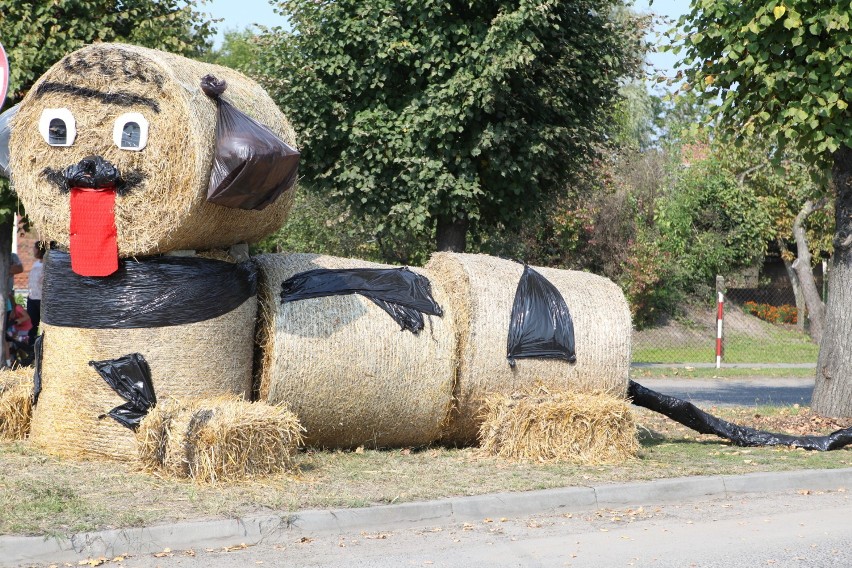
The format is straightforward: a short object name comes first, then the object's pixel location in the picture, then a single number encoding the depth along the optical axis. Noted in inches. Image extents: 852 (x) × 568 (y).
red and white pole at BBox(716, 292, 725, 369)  772.0
